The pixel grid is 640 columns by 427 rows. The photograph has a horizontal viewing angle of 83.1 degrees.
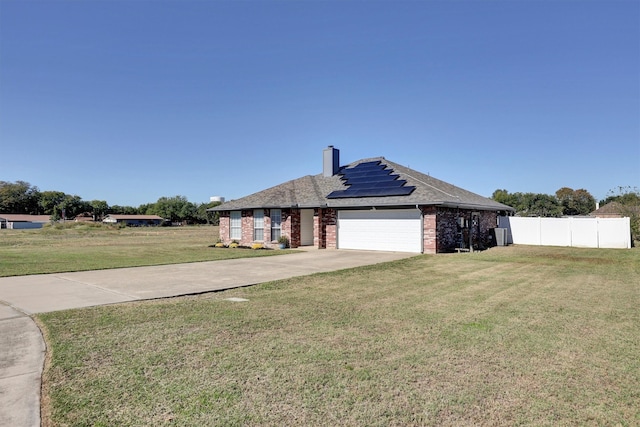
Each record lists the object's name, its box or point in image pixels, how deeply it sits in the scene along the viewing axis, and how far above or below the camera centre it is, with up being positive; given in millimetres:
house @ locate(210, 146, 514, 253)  17906 +385
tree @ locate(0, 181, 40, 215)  102625 +6925
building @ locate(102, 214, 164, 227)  105000 +449
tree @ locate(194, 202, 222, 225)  99688 +1125
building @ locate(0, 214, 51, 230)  83750 +135
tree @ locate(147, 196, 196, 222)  109069 +3390
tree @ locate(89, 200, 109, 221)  110375 +3972
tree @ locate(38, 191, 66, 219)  105250 +6005
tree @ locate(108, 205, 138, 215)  119738 +3719
